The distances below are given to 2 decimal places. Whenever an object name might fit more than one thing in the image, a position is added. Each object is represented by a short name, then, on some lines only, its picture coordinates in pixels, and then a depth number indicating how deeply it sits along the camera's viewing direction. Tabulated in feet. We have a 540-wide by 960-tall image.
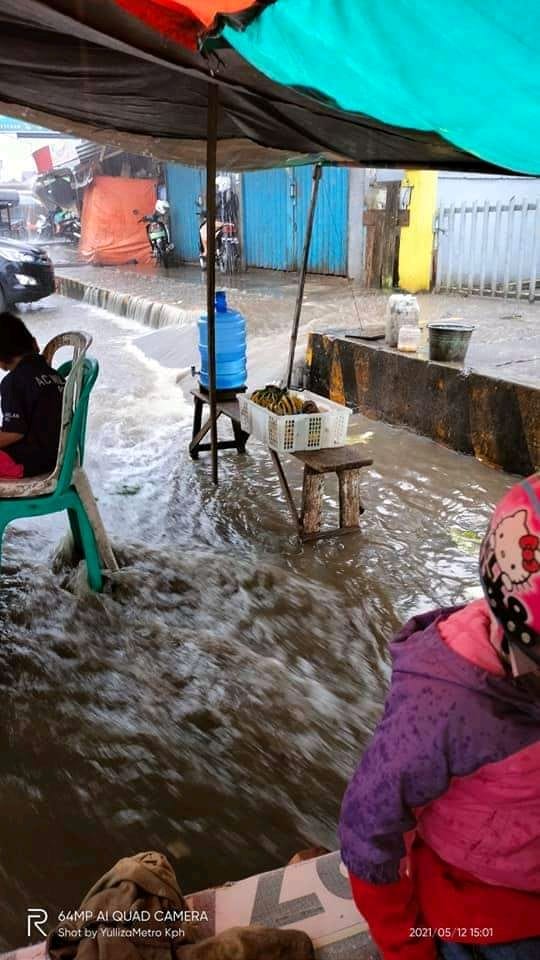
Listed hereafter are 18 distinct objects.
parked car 43.83
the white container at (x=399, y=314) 24.20
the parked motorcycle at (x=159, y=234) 65.62
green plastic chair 11.89
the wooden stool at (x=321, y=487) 14.85
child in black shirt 12.13
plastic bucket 21.49
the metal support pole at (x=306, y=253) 18.74
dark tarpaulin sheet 8.70
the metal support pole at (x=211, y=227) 11.59
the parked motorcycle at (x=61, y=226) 89.66
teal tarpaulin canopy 6.31
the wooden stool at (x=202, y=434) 20.01
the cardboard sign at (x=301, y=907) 5.51
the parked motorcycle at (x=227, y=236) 55.88
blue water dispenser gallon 19.15
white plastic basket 14.80
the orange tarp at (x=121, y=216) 71.67
